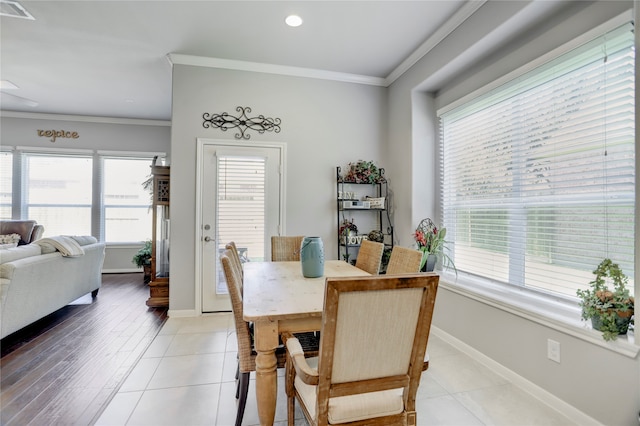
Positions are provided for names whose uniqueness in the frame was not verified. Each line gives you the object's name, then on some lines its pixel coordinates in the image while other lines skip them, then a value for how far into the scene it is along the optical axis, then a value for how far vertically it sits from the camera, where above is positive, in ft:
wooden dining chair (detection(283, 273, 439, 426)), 3.40 -1.62
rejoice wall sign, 18.21 +4.59
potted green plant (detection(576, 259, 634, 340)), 5.27 -1.56
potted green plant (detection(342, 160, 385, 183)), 12.50 +1.62
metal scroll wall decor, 11.75 +3.53
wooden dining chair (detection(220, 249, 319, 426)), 5.26 -2.36
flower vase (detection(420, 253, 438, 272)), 9.93 -1.59
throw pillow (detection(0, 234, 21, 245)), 14.17 -1.36
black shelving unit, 12.60 -0.01
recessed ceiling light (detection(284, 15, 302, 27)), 9.05 +5.81
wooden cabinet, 12.57 -1.09
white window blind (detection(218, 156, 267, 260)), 11.87 +0.40
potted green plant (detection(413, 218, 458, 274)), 9.97 -1.08
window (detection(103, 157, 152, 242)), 19.31 +0.71
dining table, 4.68 -1.66
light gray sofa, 8.48 -2.31
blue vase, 6.86 -1.01
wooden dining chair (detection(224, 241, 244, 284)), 7.26 -1.06
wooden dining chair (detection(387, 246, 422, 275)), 6.45 -1.06
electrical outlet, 6.23 -2.80
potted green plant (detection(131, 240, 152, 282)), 17.16 -2.76
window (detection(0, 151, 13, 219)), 17.80 +1.62
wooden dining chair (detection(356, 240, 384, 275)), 8.08 -1.21
